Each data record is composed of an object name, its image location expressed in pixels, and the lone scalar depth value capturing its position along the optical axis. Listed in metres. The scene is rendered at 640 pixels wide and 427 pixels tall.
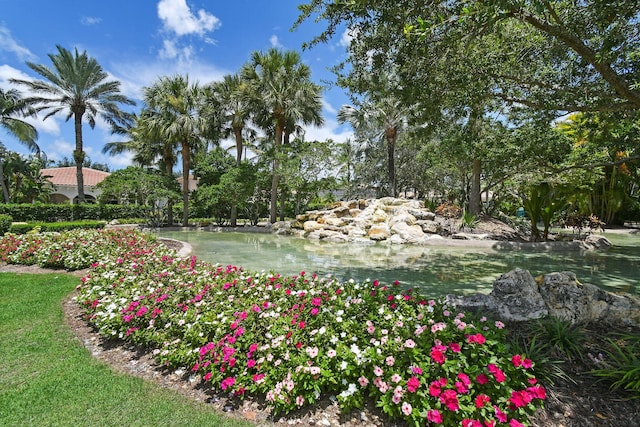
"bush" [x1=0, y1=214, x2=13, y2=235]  15.23
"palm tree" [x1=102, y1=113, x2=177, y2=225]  20.12
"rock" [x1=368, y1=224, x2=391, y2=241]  14.98
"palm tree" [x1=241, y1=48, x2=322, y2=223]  19.05
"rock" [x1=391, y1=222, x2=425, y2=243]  14.26
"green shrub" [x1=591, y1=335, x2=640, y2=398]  2.69
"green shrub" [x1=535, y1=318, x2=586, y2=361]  3.21
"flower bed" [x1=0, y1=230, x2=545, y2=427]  2.42
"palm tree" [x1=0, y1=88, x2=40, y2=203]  24.91
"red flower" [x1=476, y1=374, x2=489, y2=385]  2.35
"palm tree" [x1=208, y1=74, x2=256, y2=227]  20.55
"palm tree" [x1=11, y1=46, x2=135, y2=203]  21.98
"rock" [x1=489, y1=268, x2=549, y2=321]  4.09
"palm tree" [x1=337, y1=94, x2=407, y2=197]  21.89
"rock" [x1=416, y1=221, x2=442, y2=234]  15.54
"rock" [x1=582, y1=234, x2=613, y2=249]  12.19
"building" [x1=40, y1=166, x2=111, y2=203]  36.53
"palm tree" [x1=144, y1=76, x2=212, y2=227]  19.70
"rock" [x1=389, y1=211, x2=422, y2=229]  15.97
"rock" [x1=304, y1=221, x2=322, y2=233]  17.17
